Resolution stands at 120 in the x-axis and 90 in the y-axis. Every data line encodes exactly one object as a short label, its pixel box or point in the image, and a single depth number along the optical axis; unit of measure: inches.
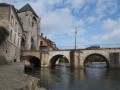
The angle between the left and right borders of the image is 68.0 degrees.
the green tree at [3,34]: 466.9
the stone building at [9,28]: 518.8
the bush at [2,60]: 437.7
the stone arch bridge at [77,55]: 744.5
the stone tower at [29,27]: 942.9
